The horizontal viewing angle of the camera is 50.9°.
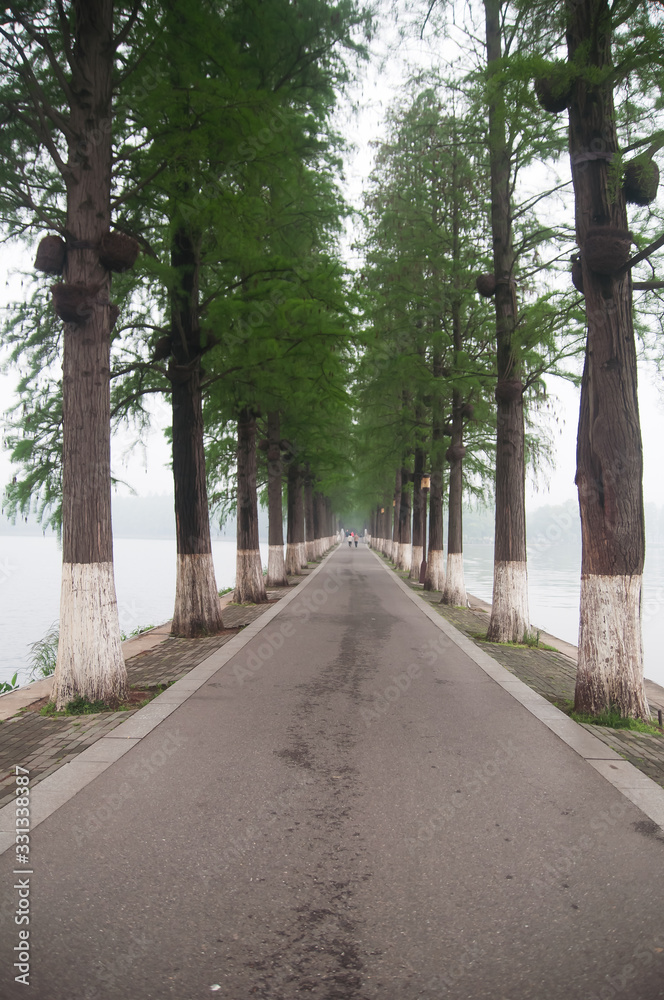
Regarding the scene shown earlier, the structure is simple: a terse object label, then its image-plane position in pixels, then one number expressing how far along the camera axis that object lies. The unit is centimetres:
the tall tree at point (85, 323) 751
